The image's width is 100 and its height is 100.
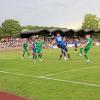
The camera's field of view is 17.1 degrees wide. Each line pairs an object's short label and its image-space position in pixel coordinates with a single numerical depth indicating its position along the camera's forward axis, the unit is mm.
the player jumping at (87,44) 23306
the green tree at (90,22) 125812
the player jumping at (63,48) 26448
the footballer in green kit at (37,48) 26844
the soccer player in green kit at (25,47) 32094
